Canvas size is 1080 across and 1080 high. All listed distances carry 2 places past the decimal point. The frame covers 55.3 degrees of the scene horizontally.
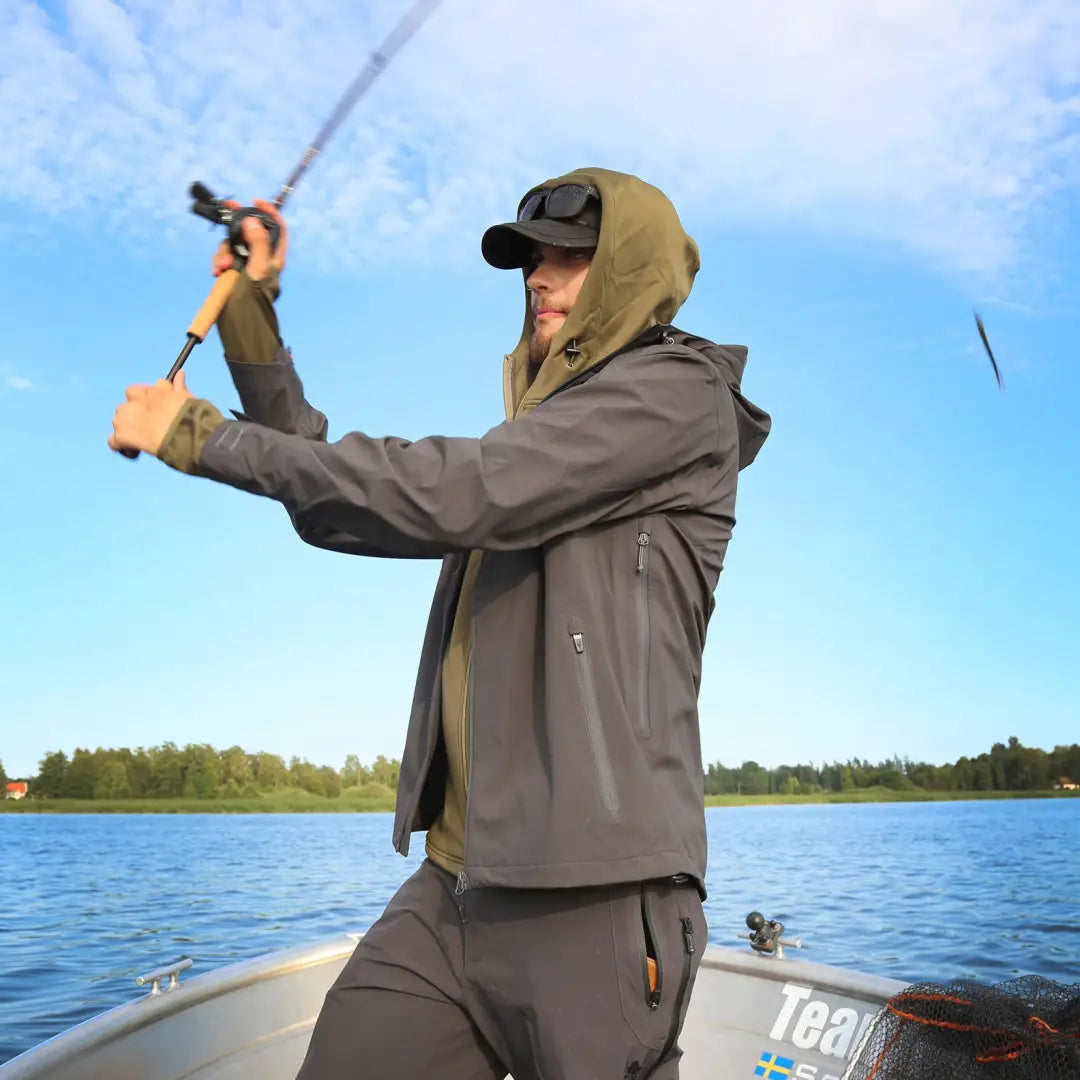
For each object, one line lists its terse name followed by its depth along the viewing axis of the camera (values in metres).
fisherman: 1.72
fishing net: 3.27
